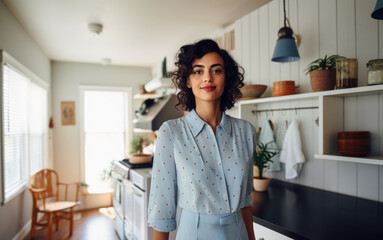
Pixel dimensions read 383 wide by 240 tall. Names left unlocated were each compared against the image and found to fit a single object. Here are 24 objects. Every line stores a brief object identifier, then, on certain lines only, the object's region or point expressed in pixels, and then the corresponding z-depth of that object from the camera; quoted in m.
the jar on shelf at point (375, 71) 1.44
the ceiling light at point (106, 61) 4.70
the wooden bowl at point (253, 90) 2.26
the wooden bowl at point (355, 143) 1.58
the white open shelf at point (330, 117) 1.61
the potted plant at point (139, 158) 3.24
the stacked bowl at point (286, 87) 2.02
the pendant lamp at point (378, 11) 1.20
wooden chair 3.36
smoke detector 3.05
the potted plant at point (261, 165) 2.01
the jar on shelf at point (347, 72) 1.60
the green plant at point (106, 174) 5.08
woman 0.91
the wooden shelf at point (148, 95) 4.57
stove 2.61
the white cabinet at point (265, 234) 1.35
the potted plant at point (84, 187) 4.94
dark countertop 1.22
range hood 3.18
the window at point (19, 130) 2.78
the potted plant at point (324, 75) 1.73
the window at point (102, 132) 5.10
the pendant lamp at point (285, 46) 1.89
